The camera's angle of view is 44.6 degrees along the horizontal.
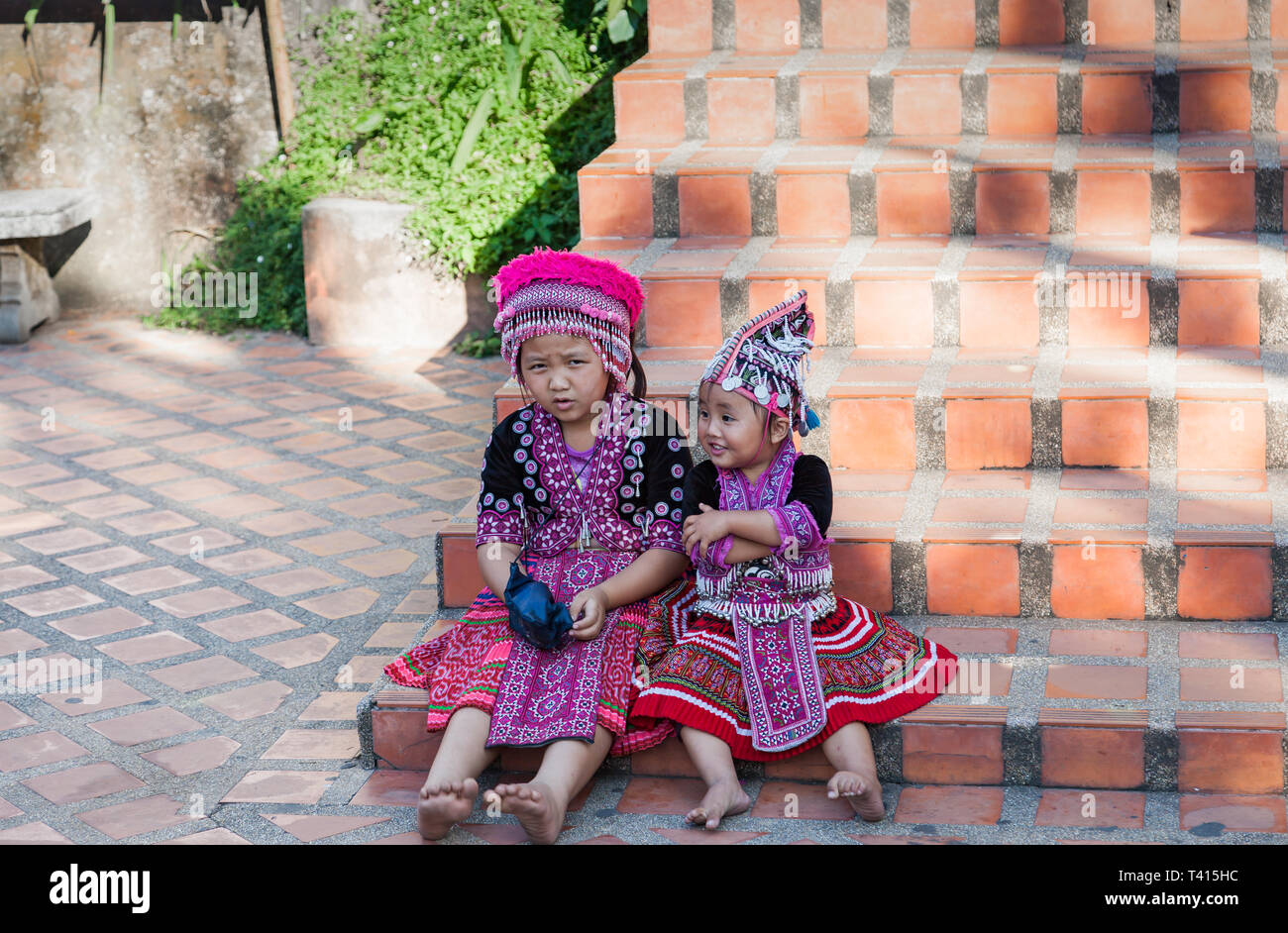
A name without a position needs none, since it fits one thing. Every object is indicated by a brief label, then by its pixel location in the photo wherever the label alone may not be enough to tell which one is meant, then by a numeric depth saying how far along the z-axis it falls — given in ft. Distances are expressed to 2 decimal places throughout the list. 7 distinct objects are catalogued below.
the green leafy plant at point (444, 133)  21.91
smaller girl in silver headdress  10.14
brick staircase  10.53
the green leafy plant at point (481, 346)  21.57
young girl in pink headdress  10.20
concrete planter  21.86
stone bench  22.35
